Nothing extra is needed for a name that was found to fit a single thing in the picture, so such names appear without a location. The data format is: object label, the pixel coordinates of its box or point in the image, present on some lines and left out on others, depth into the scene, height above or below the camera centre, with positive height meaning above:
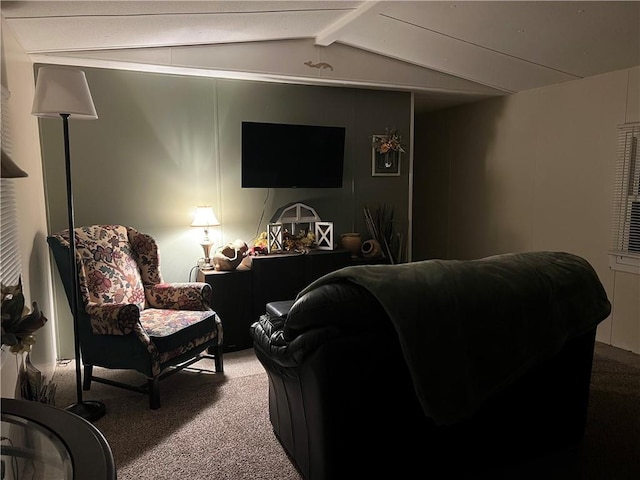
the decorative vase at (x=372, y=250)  4.66 -0.64
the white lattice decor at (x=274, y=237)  4.17 -0.46
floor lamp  2.56 +0.44
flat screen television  4.18 +0.26
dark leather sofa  1.83 -0.70
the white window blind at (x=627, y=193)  3.85 -0.07
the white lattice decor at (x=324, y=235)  4.43 -0.48
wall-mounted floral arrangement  4.84 +0.32
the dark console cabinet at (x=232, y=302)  3.89 -0.98
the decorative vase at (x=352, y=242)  4.58 -0.55
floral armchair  2.90 -0.85
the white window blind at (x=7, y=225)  2.24 -0.21
